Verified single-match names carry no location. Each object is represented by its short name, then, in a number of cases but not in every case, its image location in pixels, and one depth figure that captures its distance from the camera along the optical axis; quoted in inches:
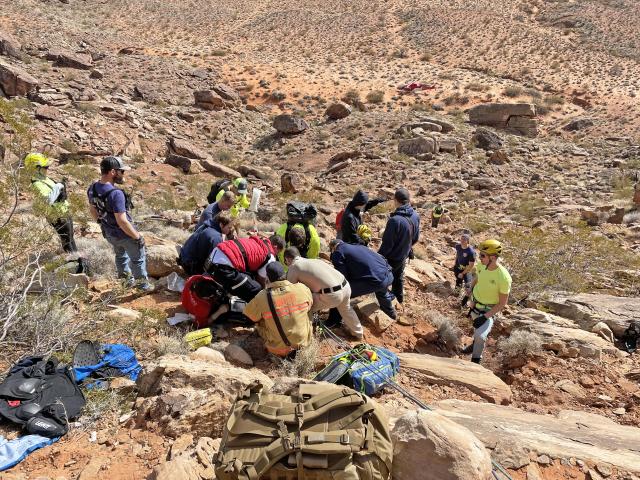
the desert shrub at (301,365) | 158.9
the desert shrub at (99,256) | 241.6
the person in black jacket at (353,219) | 233.0
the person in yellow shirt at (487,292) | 188.7
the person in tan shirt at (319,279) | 175.6
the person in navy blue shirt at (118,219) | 192.2
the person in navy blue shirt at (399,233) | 232.7
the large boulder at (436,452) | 93.5
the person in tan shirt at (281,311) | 157.3
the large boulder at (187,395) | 122.3
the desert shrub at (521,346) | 209.3
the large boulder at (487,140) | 751.7
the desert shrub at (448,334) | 228.2
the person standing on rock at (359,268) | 200.4
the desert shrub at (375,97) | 1075.9
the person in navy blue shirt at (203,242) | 194.1
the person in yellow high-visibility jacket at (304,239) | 199.0
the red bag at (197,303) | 185.3
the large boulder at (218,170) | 633.0
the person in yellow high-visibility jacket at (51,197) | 192.6
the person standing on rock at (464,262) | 291.3
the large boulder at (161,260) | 244.1
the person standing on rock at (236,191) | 270.5
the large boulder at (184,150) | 674.2
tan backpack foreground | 86.4
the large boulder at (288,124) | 864.9
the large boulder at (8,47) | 814.5
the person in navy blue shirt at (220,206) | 221.8
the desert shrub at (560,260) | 307.6
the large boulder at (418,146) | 716.0
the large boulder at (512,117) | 868.6
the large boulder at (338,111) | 933.8
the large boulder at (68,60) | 866.8
